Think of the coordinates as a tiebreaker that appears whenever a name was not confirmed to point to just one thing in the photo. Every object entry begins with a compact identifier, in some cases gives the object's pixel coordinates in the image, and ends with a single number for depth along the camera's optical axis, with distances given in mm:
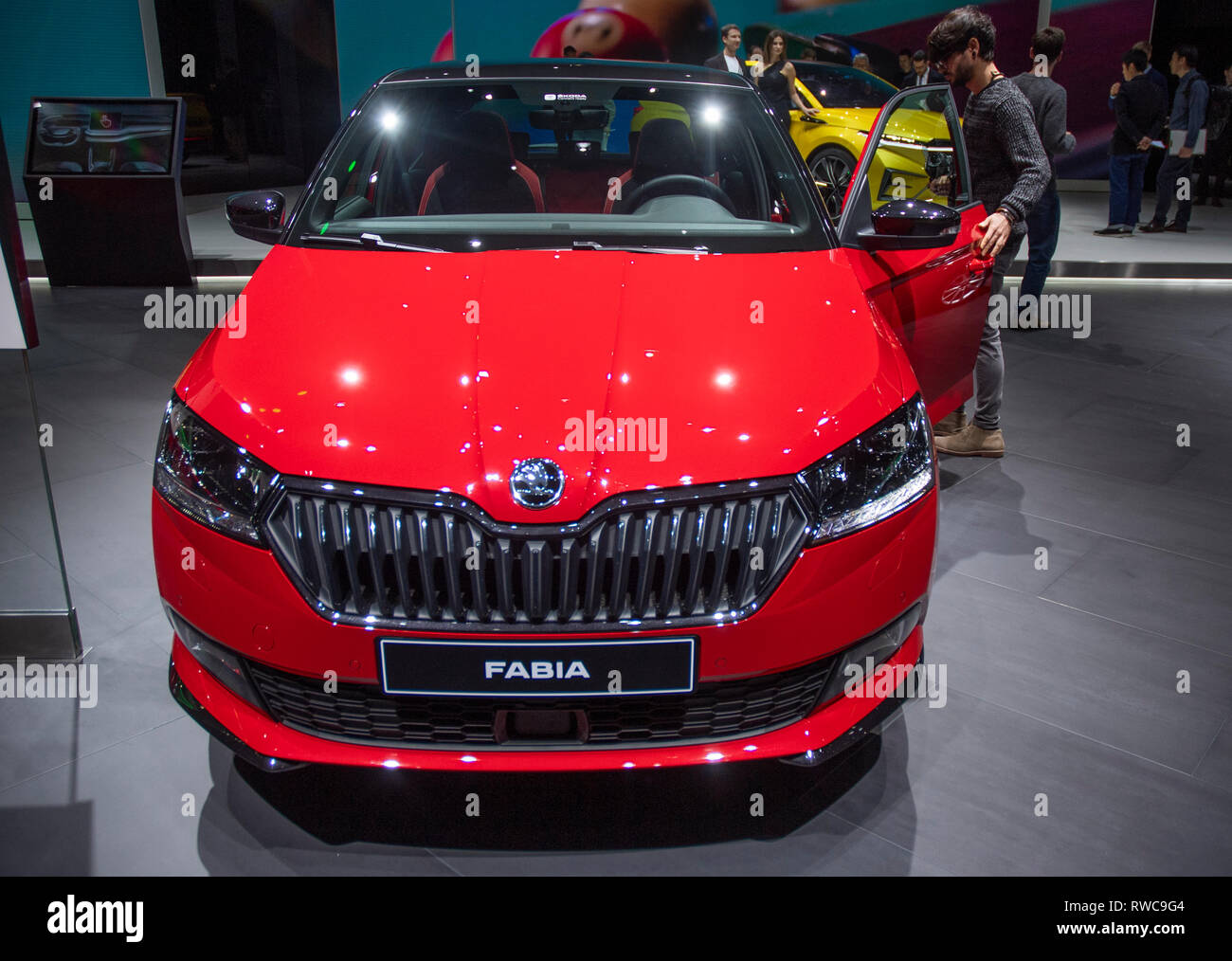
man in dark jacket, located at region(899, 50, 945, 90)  8284
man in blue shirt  7961
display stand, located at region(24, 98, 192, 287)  6379
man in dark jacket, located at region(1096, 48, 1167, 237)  7844
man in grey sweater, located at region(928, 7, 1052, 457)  3238
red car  1433
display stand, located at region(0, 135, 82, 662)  2174
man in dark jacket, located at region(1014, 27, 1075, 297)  4879
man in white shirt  8453
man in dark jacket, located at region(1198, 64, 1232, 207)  10516
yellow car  7305
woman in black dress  8055
